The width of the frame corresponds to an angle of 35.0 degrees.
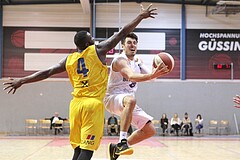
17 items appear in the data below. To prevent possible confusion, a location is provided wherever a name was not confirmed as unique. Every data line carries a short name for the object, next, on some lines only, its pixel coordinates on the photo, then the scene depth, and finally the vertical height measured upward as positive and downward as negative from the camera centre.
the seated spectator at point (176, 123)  21.52 -2.30
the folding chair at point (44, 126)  22.29 -2.70
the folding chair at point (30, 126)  22.60 -2.73
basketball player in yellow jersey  4.93 -0.07
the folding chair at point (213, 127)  22.90 -2.68
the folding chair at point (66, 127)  22.33 -2.67
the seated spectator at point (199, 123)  21.94 -2.34
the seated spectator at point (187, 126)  21.52 -2.47
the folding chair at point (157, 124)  21.83 -2.47
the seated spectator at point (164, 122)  21.55 -2.26
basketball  5.46 +0.32
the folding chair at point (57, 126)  21.30 -2.54
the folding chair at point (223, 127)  22.91 -2.67
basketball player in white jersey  5.88 -0.27
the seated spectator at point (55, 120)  21.51 -2.19
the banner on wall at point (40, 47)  23.44 +2.13
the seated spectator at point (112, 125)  20.91 -2.36
